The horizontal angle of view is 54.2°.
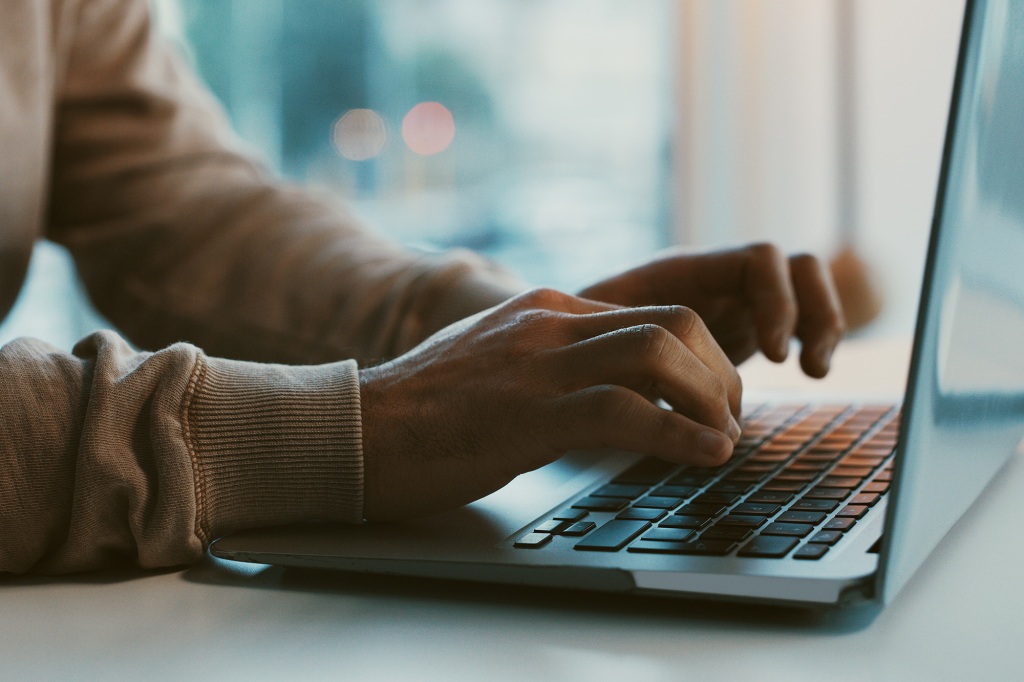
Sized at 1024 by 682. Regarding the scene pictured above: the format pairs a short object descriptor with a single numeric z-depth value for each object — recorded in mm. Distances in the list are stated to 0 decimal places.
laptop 352
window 3941
